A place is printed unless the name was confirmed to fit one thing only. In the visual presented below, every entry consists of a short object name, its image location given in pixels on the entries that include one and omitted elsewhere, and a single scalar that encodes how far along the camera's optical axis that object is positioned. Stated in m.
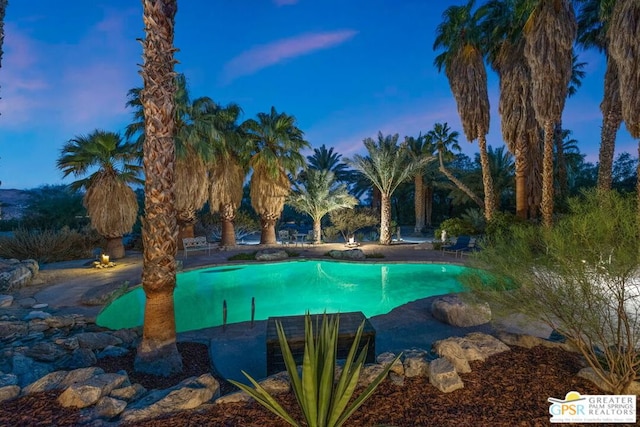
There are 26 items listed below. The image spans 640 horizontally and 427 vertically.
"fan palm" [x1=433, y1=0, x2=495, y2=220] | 17.92
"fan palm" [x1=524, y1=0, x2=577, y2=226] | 13.80
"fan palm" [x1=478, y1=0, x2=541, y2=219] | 16.84
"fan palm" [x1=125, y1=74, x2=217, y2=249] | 15.13
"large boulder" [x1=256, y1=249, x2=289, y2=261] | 15.80
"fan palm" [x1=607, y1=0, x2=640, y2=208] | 10.94
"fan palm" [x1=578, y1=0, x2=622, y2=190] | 15.02
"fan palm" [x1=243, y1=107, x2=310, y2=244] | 19.06
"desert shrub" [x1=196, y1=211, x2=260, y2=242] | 22.67
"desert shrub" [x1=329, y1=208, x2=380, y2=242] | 23.02
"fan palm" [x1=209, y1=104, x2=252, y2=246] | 18.03
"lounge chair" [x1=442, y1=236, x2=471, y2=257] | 15.83
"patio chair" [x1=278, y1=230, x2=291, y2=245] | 21.62
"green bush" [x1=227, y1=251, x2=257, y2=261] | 15.66
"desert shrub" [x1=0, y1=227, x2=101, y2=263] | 13.60
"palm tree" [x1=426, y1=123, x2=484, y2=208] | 23.05
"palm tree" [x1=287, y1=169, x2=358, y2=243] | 21.26
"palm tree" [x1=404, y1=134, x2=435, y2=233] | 26.57
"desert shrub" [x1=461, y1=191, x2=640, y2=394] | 3.19
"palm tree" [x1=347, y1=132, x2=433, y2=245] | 20.64
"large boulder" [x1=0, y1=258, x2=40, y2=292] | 8.97
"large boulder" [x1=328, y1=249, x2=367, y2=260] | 16.20
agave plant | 2.55
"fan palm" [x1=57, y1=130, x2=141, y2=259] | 13.34
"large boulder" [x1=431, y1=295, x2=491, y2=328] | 6.88
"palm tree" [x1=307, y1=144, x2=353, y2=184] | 30.55
